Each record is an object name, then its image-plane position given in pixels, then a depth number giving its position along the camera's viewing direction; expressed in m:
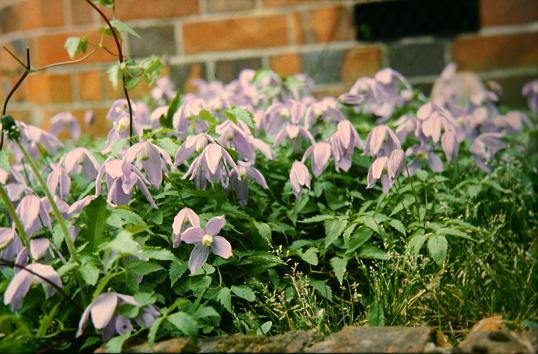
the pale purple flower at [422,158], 2.07
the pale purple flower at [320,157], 1.97
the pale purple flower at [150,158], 1.86
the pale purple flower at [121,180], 1.84
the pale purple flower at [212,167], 1.86
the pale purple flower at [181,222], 1.82
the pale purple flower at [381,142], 1.94
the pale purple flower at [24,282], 1.67
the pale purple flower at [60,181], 1.92
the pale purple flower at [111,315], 1.61
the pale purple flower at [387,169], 1.91
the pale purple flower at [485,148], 2.12
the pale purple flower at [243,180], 1.92
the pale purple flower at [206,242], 1.82
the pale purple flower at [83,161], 1.93
